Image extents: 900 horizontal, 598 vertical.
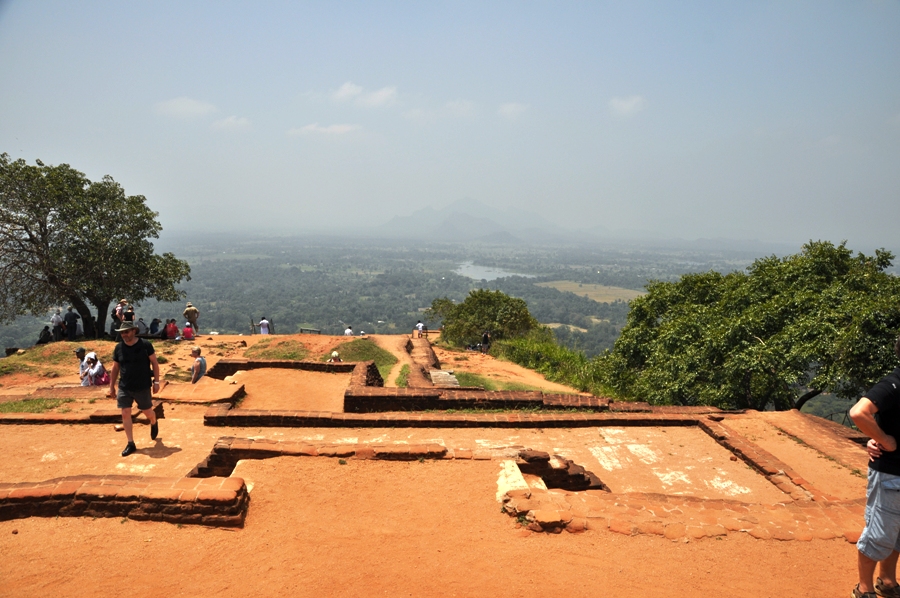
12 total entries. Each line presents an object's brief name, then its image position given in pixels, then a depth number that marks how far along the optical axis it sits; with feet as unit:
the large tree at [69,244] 58.85
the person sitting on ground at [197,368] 31.79
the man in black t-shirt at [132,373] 19.72
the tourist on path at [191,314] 59.41
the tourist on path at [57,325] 55.47
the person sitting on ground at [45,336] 54.57
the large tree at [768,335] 31.81
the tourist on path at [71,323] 56.29
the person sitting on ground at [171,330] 57.26
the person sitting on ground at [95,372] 33.91
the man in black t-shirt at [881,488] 10.71
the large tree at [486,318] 81.30
